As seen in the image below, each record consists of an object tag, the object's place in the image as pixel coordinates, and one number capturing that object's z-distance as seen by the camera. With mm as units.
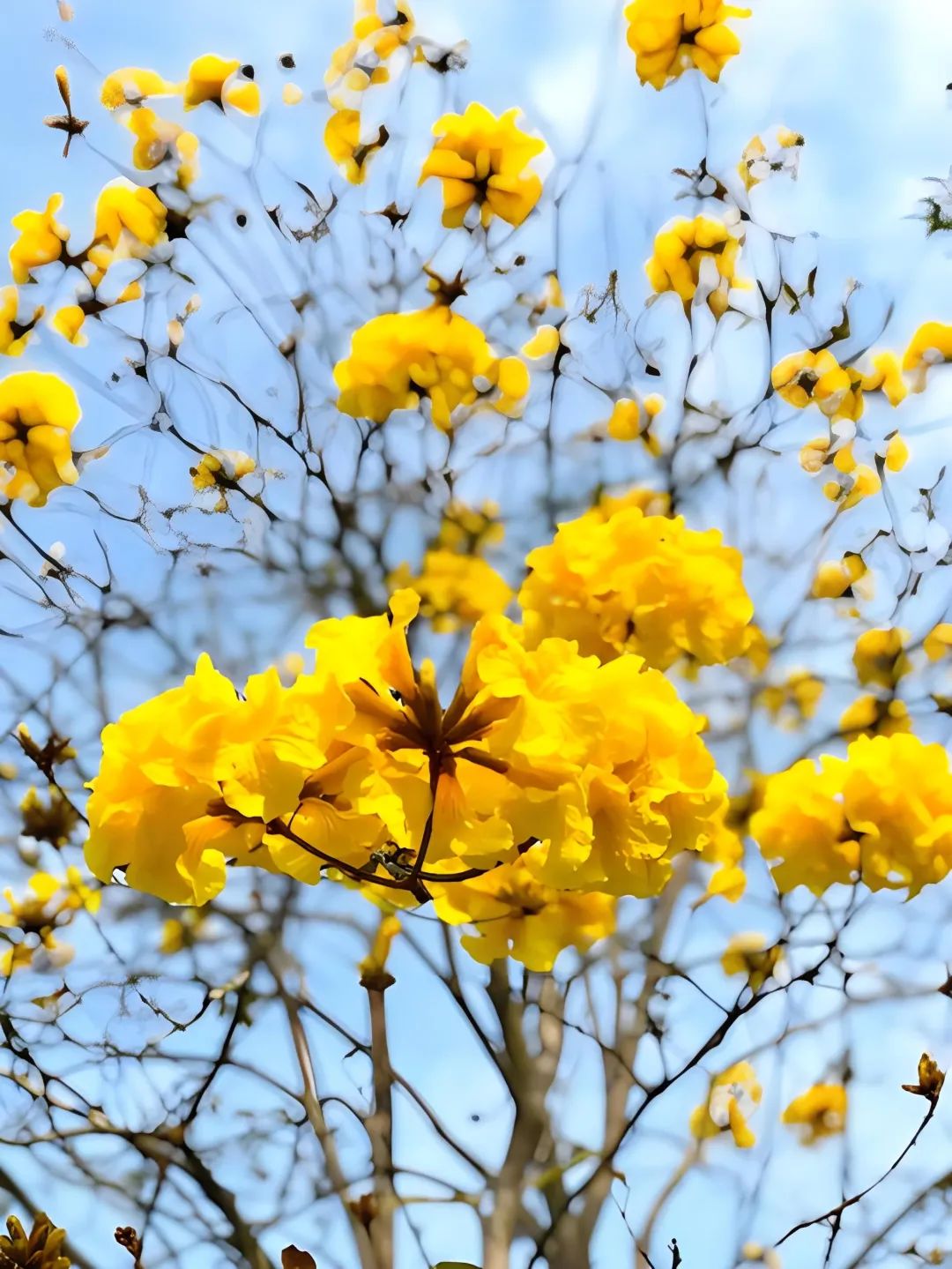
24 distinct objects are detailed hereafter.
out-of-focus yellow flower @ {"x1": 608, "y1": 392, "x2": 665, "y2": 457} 946
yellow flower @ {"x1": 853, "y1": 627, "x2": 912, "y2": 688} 941
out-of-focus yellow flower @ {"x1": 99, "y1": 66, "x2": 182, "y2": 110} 915
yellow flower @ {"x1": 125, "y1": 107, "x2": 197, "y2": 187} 921
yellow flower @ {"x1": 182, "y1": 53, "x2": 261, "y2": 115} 900
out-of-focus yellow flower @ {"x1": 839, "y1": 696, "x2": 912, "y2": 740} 926
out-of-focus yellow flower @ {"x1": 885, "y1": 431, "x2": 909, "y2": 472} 976
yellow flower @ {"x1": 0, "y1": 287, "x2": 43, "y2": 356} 903
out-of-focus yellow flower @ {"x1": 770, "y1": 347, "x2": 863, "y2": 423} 952
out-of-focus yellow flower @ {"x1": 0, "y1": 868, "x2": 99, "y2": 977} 948
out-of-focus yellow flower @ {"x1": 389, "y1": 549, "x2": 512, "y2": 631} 876
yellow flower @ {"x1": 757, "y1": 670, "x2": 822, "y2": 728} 960
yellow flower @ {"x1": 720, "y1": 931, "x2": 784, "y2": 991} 821
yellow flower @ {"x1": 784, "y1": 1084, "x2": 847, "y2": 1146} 968
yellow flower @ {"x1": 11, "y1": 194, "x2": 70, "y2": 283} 887
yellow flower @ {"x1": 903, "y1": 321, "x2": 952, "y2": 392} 963
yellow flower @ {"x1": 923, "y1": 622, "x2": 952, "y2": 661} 953
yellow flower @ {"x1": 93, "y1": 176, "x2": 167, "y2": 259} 903
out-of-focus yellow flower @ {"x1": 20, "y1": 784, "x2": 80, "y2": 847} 910
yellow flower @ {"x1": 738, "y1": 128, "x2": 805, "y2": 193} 942
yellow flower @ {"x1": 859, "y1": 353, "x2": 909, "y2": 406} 973
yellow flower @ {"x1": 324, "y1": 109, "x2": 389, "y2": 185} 946
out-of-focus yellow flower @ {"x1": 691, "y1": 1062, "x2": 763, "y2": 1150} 931
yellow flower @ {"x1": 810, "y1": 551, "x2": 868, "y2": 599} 968
